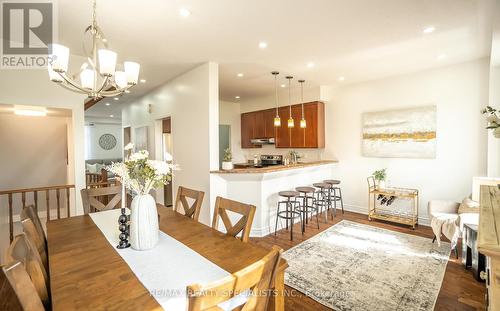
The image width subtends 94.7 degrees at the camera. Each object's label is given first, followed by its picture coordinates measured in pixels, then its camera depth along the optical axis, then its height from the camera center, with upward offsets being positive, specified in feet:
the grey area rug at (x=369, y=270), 7.01 -4.48
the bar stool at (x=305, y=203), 12.83 -3.22
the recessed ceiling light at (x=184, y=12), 7.27 +4.45
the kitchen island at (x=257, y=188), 11.88 -2.02
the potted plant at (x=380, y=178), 14.28 -1.72
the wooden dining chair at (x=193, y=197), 7.17 -1.62
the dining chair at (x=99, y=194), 8.27 -1.72
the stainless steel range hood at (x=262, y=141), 20.34 +0.88
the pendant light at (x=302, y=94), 14.74 +4.51
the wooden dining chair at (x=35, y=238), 4.59 -1.85
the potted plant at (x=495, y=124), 5.43 +0.62
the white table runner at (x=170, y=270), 3.44 -2.12
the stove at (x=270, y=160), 20.20 -0.83
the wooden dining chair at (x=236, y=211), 5.63 -1.70
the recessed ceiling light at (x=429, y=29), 8.47 +4.52
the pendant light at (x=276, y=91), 13.86 +4.67
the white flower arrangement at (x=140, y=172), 5.06 -0.45
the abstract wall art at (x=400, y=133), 13.25 +1.07
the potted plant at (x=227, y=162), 12.56 -0.61
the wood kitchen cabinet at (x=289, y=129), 17.28 +1.95
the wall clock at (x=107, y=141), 36.86 +1.64
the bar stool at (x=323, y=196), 14.55 -3.10
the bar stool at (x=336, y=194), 15.02 -3.12
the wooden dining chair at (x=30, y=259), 3.36 -1.68
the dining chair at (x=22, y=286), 2.67 -1.62
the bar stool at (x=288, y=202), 11.89 -2.70
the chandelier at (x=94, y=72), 5.37 +2.07
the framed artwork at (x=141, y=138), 19.23 +1.17
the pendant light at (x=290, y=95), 14.47 +4.51
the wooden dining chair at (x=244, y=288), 2.29 -1.52
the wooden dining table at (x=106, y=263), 3.29 -2.10
